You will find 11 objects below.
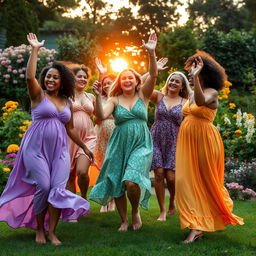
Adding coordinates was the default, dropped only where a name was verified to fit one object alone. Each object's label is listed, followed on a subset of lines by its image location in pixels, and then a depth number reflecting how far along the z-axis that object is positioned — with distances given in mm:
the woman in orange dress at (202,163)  5387
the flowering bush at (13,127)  9703
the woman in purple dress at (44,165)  5105
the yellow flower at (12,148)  8594
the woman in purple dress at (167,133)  6711
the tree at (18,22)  22453
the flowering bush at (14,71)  15609
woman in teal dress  5727
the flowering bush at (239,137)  9172
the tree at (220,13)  39312
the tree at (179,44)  19766
